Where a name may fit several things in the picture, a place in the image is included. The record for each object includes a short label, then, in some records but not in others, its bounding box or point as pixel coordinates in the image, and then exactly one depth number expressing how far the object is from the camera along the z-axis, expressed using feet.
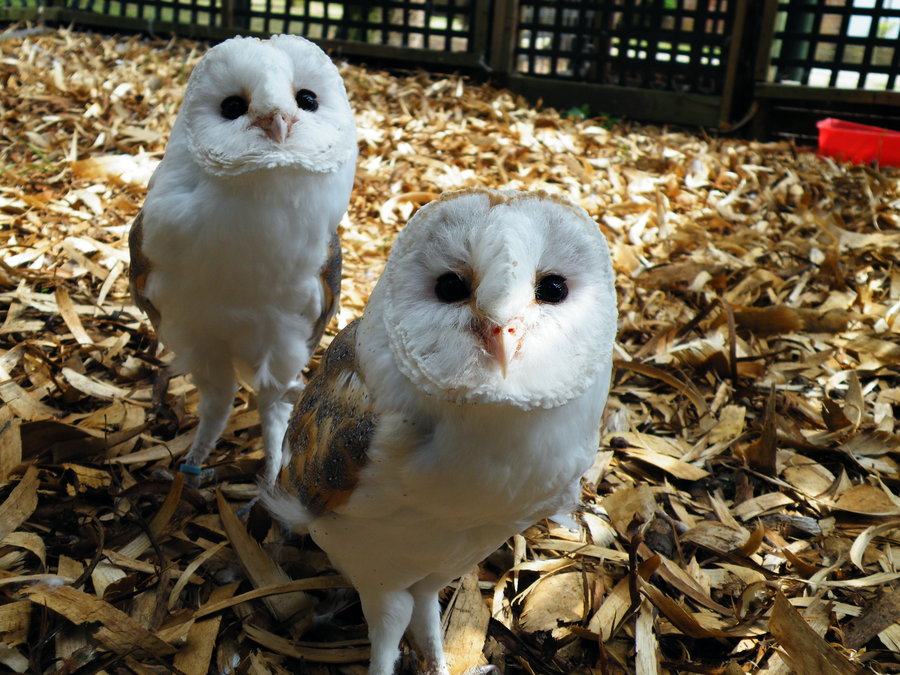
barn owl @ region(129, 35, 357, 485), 1.41
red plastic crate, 3.80
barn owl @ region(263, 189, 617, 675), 0.91
